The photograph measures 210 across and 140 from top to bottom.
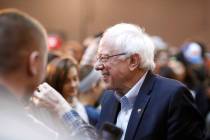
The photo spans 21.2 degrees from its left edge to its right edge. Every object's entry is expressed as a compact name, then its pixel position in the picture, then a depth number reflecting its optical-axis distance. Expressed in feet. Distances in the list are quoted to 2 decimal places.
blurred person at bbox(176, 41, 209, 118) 21.04
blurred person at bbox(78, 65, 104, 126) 15.93
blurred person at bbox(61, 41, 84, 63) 23.83
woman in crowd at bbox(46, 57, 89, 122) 13.05
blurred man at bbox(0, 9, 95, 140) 6.09
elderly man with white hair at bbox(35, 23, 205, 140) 9.71
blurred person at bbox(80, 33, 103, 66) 18.18
